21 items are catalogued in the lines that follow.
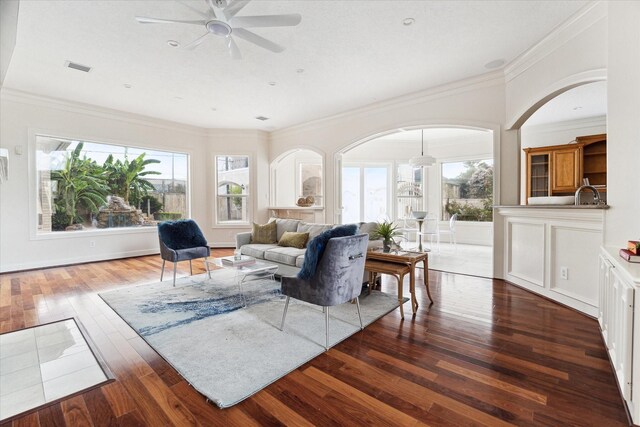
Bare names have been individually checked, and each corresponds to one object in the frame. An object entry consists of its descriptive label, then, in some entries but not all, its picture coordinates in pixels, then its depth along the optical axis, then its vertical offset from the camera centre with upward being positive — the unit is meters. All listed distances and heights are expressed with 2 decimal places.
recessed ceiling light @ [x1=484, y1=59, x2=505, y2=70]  3.96 +1.92
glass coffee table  3.61 -0.74
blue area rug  2.09 -1.14
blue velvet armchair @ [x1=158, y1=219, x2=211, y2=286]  4.38 -0.53
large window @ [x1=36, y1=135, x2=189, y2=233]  5.56 +0.49
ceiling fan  2.48 +1.63
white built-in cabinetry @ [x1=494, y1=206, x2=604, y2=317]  3.06 -0.53
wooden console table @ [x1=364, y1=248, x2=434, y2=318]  3.12 -0.62
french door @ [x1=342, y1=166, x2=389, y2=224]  8.85 +0.41
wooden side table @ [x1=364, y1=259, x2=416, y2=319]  3.08 -0.67
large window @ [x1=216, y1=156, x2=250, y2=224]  7.69 +0.51
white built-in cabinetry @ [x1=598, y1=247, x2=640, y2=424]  1.54 -0.70
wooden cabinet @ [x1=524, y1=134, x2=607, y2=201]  5.90 +0.82
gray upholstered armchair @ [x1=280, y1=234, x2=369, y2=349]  2.46 -0.60
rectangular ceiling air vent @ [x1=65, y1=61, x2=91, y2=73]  3.96 +1.93
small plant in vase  3.53 -0.33
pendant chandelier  6.94 +1.07
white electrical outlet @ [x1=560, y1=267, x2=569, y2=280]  3.32 -0.76
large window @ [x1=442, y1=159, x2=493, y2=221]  8.04 +0.46
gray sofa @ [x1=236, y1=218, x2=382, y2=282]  4.10 -0.63
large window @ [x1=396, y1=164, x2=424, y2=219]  8.97 +0.50
